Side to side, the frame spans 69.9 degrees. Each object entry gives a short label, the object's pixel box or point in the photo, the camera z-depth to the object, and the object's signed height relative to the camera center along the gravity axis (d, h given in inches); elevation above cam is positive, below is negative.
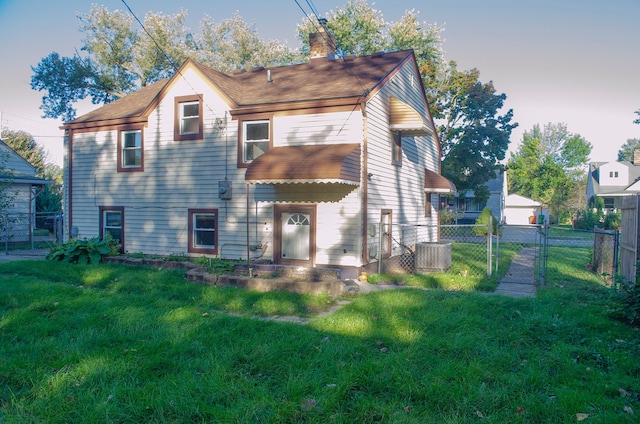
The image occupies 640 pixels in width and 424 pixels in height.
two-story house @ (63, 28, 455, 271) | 466.6 +58.4
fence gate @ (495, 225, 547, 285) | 445.4 -63.5
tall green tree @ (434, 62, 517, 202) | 1135.0 +208.9
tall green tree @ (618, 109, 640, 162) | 3400.6 +511.4
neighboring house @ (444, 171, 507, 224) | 1451.8 +33.6
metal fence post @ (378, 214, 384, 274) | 466.6 -34.2
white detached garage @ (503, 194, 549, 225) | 2020.2 +18.4
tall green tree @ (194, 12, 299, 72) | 1355.8 +493.0
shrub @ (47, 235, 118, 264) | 522.3 -46.0
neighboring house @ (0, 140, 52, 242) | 862.5 +41.0
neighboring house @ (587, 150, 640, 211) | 1814.7 +152.2
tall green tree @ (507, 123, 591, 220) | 2223.2 +228.1
